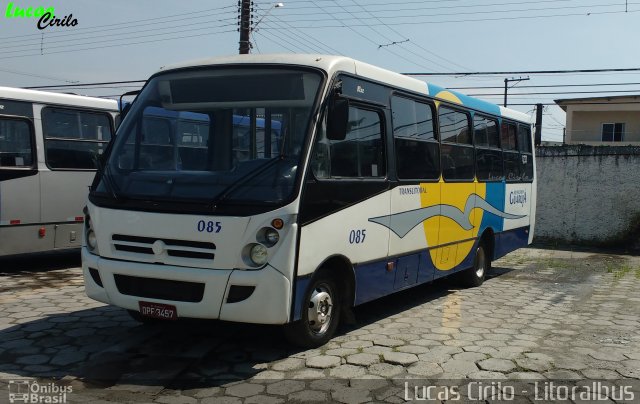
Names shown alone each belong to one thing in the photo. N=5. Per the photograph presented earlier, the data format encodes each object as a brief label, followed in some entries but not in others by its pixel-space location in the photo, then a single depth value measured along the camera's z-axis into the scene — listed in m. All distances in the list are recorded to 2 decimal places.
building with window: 36.22
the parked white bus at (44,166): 9.10
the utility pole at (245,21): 20.09
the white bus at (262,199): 4.94
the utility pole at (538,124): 20.91
